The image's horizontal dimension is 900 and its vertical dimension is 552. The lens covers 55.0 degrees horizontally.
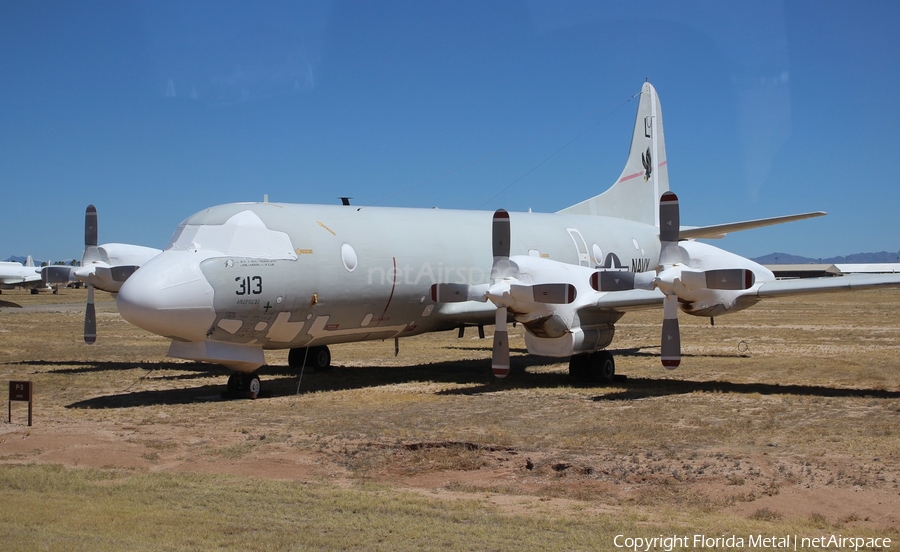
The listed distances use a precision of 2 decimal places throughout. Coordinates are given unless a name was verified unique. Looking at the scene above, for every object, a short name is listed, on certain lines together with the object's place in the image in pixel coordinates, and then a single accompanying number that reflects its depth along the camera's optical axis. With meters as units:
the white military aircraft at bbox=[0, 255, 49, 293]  75.38
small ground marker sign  13.53
